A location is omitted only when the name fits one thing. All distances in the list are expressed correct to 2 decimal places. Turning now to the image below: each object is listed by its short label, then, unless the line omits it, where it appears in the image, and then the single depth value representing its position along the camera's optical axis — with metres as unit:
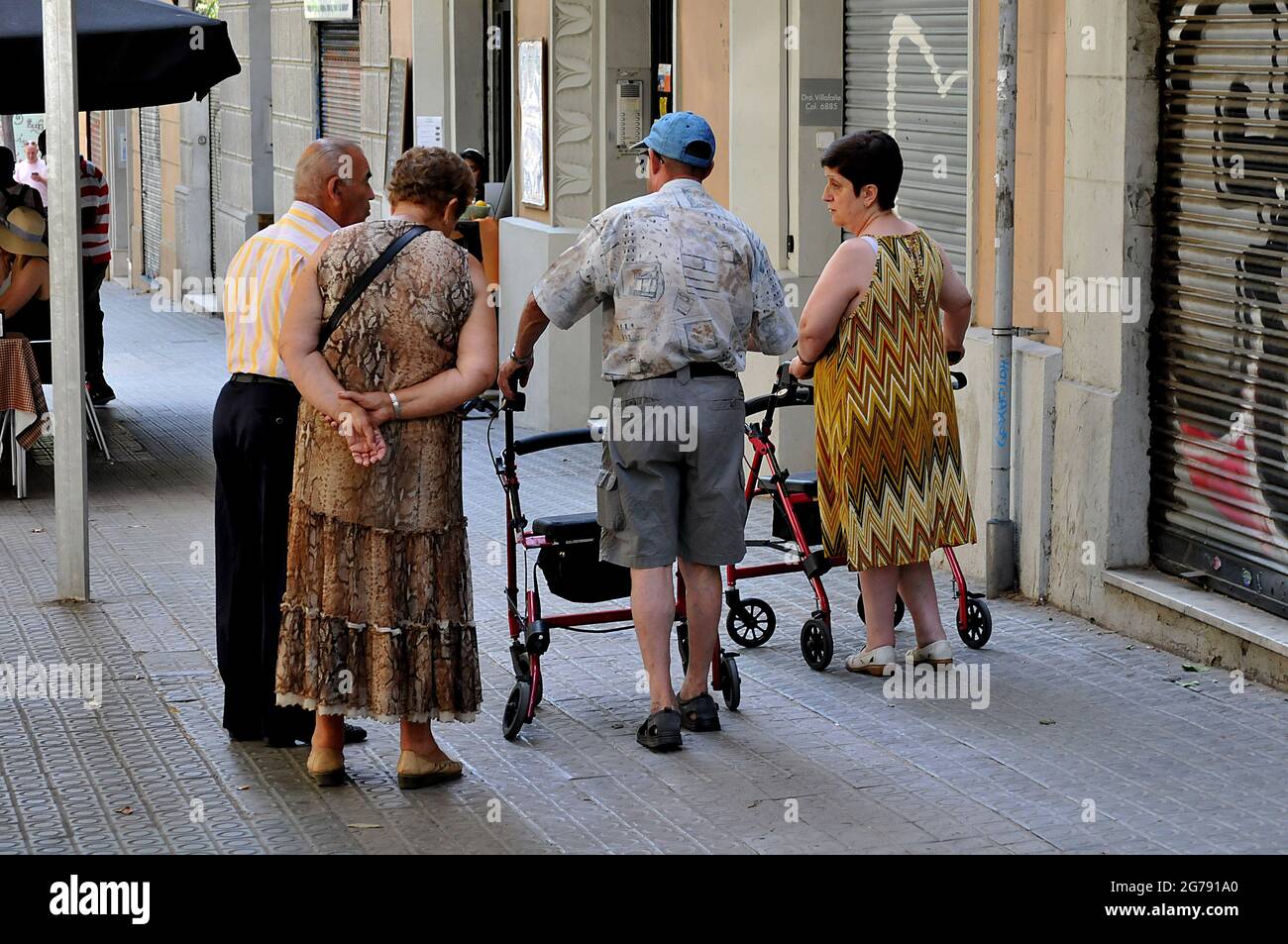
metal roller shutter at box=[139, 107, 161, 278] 28.45
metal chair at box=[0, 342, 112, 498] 11.34
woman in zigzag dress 6.90
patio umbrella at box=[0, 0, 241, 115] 11.32
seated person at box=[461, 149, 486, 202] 14.31
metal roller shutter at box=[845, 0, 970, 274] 9.38
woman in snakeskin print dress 5.65
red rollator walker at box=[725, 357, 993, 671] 7.25
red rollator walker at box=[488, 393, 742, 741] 6.46
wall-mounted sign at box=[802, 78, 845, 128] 10.80
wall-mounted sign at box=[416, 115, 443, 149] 16.55
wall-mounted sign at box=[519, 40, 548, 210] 13.99
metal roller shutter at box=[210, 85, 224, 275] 25.03
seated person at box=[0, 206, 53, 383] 12.08
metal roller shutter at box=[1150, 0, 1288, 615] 7.12
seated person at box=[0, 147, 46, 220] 12.16
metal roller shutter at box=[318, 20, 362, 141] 19.55
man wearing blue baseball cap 6.12
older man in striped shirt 6.14
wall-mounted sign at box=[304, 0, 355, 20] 19.22
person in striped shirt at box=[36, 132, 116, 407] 14.54
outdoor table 11.12
